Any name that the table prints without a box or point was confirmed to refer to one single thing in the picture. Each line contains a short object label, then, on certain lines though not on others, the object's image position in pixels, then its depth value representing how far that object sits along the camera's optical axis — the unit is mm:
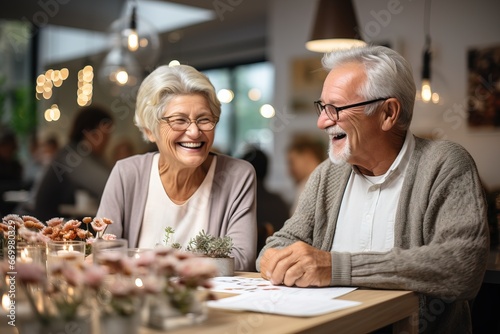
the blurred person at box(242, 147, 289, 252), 4797
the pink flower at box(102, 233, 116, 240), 1785
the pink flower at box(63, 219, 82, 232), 1818
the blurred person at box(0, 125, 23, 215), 6734
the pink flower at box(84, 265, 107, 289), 1009
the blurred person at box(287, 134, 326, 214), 5020
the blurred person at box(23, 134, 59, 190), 6766
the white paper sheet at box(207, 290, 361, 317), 1336
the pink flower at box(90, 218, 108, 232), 1829
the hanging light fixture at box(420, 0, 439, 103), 4254
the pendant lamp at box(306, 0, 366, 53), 3701
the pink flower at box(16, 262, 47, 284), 1014
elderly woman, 2316
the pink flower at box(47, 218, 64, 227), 1833
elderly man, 1686
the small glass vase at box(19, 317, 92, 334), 1021
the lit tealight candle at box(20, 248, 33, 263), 1486
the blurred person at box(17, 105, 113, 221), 4348
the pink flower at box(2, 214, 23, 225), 1717
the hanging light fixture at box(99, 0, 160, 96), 4520
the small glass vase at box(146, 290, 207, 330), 1113
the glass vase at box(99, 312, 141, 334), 1043
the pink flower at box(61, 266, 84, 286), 1012
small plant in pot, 1858
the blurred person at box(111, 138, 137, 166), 6344
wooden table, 1192
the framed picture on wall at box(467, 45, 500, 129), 4055
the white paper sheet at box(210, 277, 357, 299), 1585
